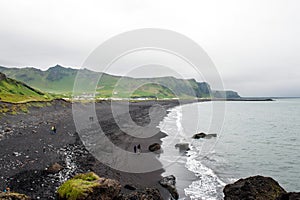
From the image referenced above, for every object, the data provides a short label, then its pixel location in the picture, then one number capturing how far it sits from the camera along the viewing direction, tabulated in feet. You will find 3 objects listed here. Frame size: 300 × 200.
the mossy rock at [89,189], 39.70
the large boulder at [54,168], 58.14
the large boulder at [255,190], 46.39
